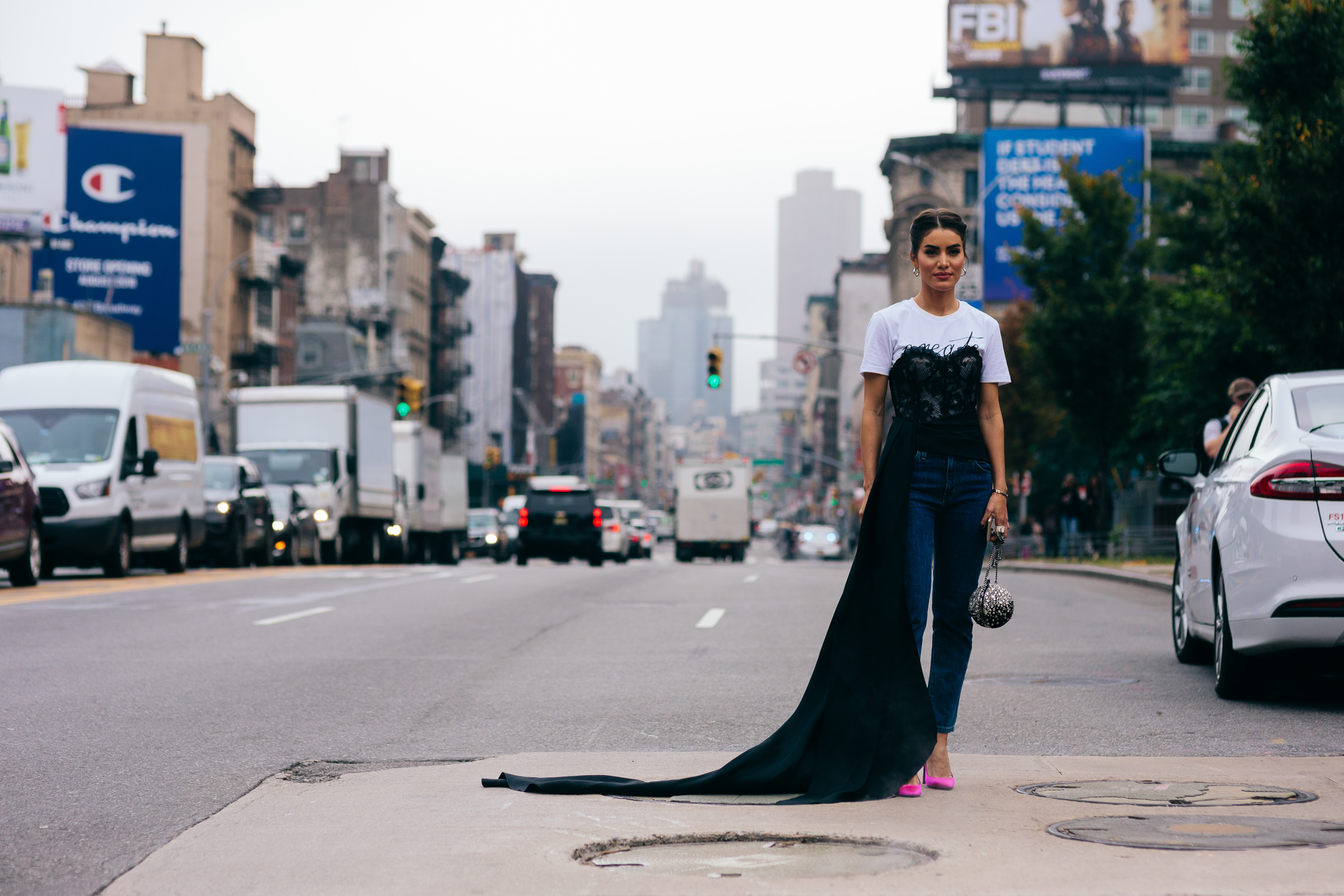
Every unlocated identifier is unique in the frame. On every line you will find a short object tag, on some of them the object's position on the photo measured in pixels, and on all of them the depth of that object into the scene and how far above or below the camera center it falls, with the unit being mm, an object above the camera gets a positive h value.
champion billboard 60281 +8881
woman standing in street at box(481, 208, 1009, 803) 5465 -293
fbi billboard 67562 +18654
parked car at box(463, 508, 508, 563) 47938 -1773
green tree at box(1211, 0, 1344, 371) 19188 +3496
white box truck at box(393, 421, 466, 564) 38094 -349
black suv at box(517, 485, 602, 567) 36906 -1007
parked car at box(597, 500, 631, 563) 49094 -1711
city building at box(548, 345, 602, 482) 162500 +6370
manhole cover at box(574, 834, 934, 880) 4445 -1061
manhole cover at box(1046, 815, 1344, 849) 4668 -1029
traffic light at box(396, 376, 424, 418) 41594 +2129
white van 20391 +242
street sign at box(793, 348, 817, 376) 75375 +5517
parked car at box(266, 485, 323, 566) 29719 -979
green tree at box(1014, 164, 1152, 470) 37188 +4030
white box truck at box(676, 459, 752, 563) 53469 -921
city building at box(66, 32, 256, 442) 67812 +13329
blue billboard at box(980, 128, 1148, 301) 49469 +9614
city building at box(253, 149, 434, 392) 88750 +12983
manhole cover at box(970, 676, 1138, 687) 9562 -1173
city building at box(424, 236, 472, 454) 102562 +8185
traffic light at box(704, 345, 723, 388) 40156 +2811
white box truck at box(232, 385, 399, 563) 31016 +593
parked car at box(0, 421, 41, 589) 17266 -470
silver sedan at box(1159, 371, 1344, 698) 7758 -254
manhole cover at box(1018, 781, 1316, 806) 5402 -1054
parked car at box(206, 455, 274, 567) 26781 -621
